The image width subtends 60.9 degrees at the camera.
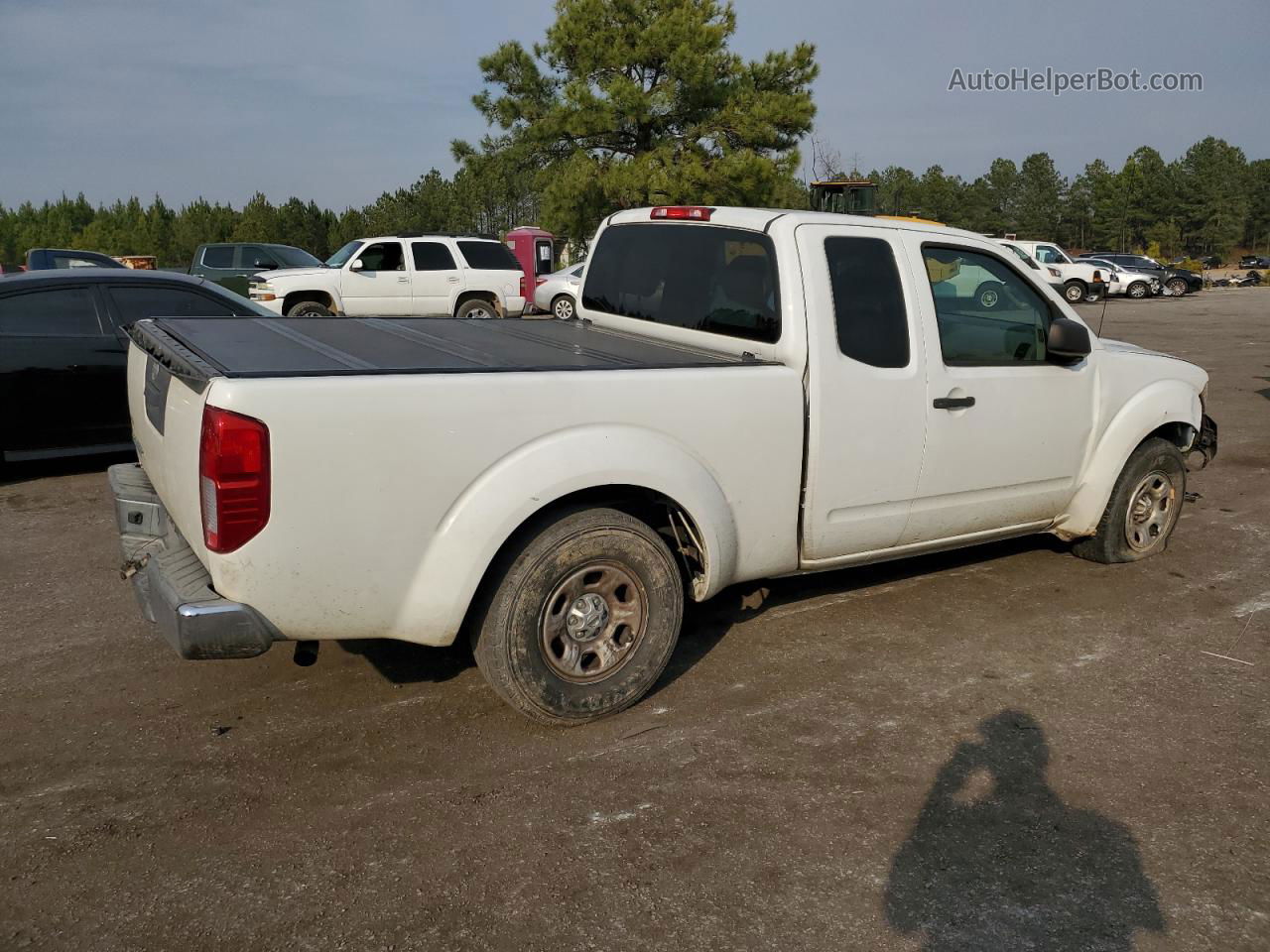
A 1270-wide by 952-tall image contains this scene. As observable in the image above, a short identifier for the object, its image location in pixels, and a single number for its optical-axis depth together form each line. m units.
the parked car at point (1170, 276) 39.00
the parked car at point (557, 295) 23.83
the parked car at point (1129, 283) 36.75
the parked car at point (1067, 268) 32.59
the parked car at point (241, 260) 20.83
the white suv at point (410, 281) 18.09
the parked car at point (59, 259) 21.84
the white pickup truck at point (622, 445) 3.26
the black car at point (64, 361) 7.29
